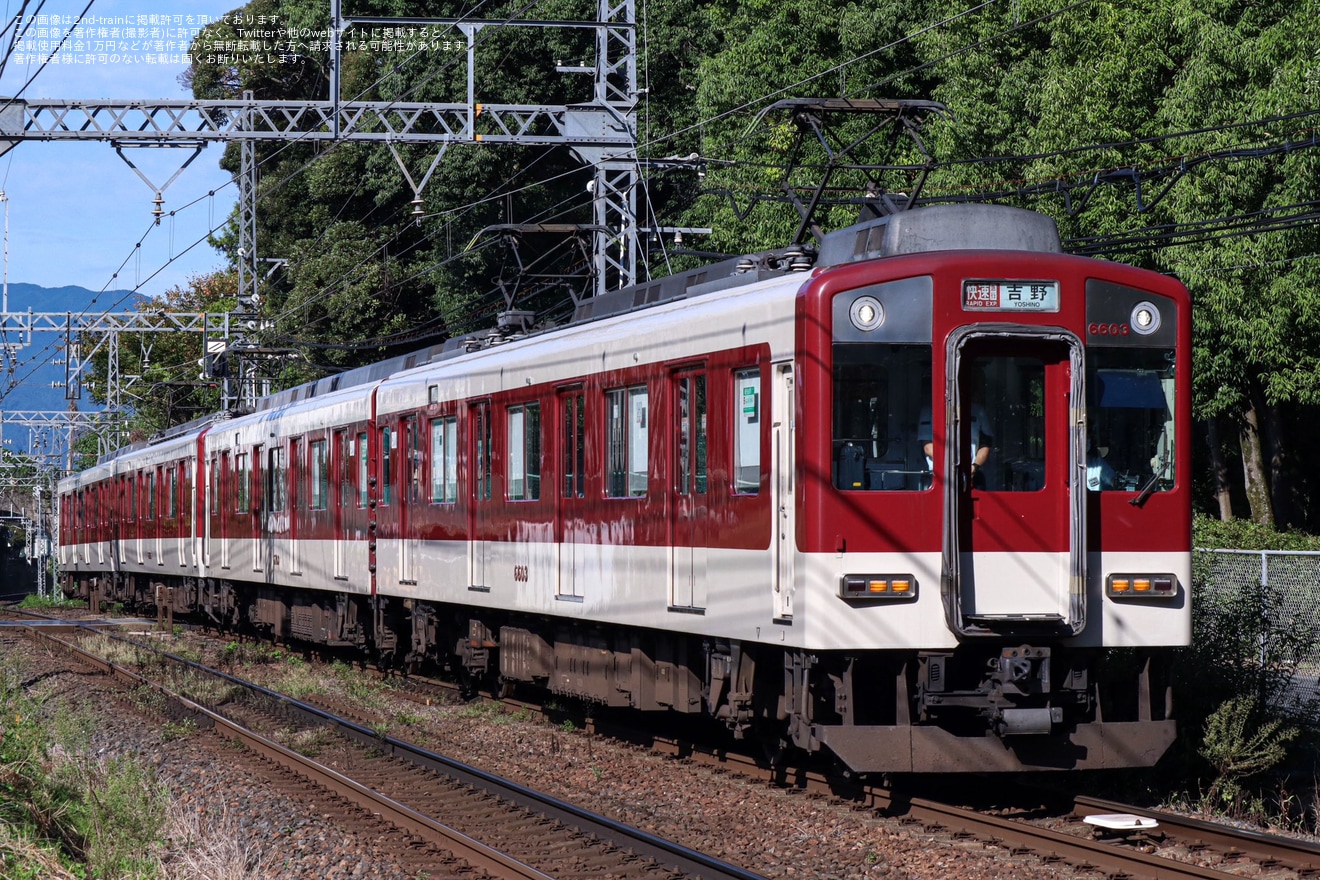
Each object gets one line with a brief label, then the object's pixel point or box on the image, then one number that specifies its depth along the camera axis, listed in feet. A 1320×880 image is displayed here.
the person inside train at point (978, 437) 60.34
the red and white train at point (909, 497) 59.00
